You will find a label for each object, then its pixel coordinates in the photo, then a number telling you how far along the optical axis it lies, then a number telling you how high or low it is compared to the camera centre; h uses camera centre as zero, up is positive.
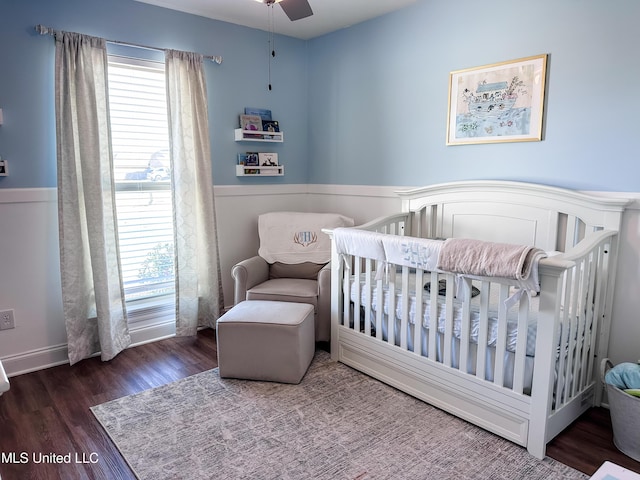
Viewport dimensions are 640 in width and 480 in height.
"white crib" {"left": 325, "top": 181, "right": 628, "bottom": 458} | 2.00 -0.76
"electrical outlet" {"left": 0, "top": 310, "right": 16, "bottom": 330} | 2.84 -0.93
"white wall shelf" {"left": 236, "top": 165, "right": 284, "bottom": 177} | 3.79 -0.01
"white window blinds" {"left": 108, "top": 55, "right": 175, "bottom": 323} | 3.17 -0.09
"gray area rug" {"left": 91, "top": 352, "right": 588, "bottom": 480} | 1.95 -1.28
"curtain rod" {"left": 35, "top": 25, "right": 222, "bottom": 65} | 2.74 +0.86
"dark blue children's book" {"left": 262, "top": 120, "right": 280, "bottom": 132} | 3.88 +0.38
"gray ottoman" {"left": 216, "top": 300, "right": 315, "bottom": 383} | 2.66 -1.03
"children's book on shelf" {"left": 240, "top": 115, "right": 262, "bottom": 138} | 3.74 +0.38
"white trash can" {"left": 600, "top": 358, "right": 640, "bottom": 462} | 1.99 -1.12
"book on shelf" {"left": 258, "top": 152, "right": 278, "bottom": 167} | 3.91 +0.09
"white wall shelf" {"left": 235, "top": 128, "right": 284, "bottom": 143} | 3.71 +0.28
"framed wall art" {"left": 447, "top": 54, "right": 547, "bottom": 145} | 2.62 +0.41
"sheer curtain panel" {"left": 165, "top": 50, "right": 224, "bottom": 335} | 3.32 -0.15
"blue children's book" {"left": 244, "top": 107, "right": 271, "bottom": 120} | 3.80 +0.49
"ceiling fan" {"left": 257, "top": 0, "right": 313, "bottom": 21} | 2.24 +0.82
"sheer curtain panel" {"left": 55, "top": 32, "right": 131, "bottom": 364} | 2.84 -0.18
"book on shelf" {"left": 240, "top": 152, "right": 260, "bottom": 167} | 3.82 +0.09
